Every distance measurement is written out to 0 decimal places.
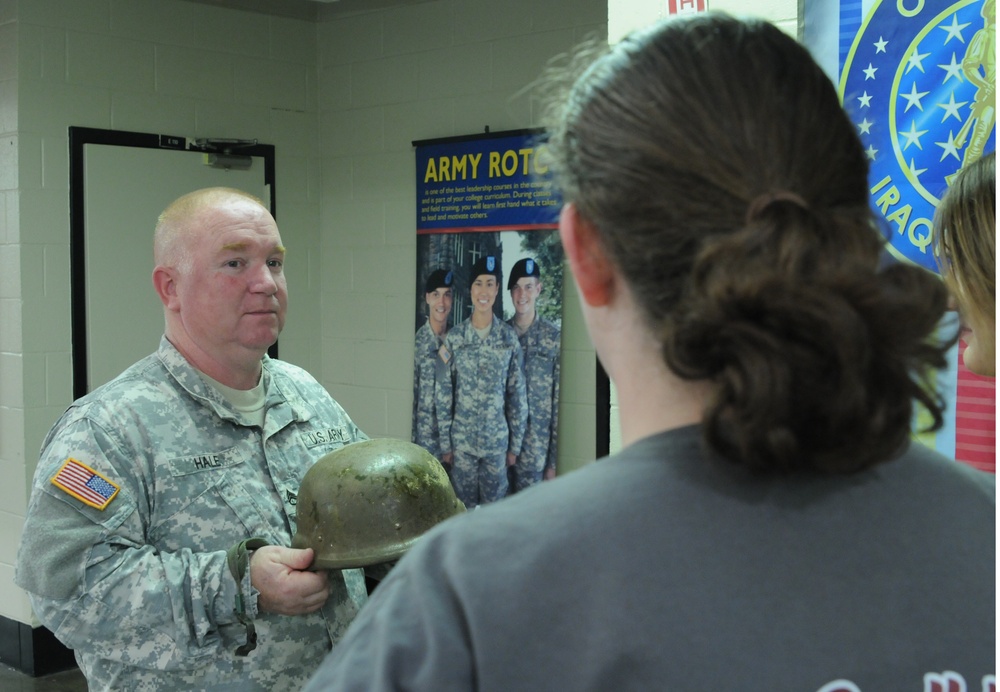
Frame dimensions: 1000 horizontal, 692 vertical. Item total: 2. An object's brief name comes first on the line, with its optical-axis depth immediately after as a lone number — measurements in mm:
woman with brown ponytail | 660
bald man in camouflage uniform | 1843
